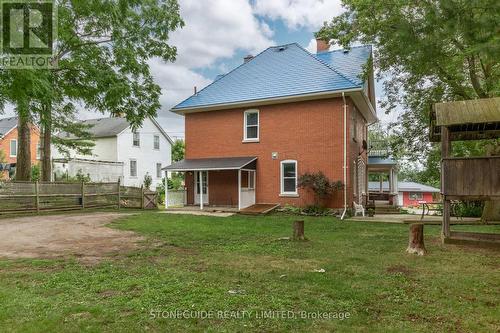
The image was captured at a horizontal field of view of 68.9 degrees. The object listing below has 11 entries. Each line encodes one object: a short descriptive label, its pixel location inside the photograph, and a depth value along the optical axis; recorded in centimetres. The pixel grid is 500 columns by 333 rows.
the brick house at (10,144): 3669
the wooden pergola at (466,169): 845
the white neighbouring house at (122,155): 3111
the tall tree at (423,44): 530
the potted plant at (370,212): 1803
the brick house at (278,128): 1766
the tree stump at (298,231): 946
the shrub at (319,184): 1697
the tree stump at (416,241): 784
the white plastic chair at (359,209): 1777
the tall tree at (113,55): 877
